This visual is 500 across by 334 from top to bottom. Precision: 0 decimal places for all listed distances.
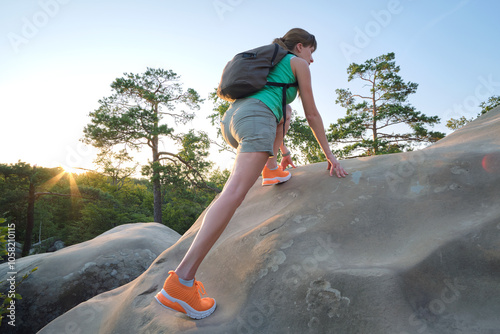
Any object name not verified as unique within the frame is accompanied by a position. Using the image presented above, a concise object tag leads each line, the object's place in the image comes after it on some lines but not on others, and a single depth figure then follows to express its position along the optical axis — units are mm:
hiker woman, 1573
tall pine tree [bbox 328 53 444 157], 15727
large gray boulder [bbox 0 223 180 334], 3855
